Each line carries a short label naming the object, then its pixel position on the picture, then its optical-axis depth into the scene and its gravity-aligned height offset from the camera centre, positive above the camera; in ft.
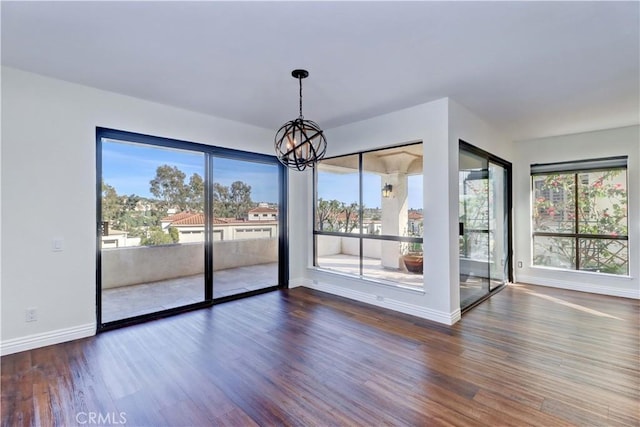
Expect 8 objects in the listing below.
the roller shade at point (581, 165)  15.62 +2.67
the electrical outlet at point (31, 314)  9.60 -3.09
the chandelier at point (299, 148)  9.14 +2.11
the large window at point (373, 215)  13.24 +0.02
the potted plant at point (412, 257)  13.06 -1.83
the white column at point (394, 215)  13.55 +0.01
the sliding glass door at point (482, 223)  13.41 -0.44
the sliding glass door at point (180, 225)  11.64 -0.41
